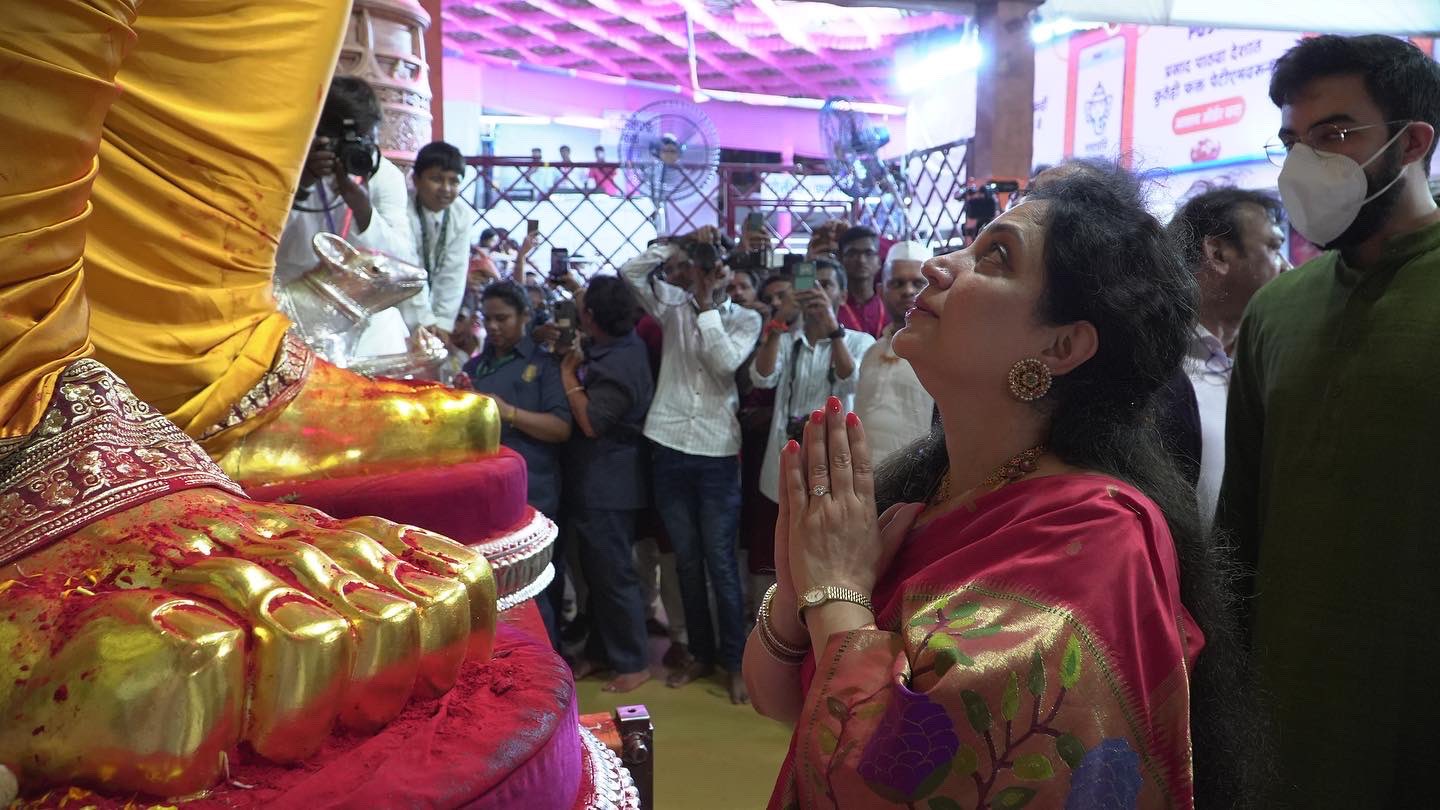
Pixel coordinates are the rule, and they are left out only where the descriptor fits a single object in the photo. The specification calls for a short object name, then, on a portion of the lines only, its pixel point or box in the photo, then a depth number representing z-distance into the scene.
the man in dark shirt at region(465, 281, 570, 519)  3.16
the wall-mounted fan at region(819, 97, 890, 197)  6.30
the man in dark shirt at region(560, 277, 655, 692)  3.24
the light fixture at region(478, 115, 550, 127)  11.59
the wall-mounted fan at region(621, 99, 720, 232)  6.82
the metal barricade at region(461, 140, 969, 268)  6.47
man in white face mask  1.28
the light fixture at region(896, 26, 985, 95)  9.72
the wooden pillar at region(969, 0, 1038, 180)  4.78
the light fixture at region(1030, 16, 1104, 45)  4.61
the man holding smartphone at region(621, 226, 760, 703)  3.21
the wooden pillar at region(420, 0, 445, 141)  4.79
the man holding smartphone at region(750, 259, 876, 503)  2.90
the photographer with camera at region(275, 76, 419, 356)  1.72
